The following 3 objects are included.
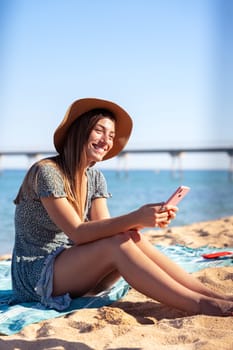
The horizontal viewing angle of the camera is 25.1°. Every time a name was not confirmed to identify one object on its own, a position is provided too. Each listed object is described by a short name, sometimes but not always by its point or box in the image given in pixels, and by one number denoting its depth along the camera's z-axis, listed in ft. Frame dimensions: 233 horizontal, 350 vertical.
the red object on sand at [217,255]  11.19
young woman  7.27
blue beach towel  7.31
